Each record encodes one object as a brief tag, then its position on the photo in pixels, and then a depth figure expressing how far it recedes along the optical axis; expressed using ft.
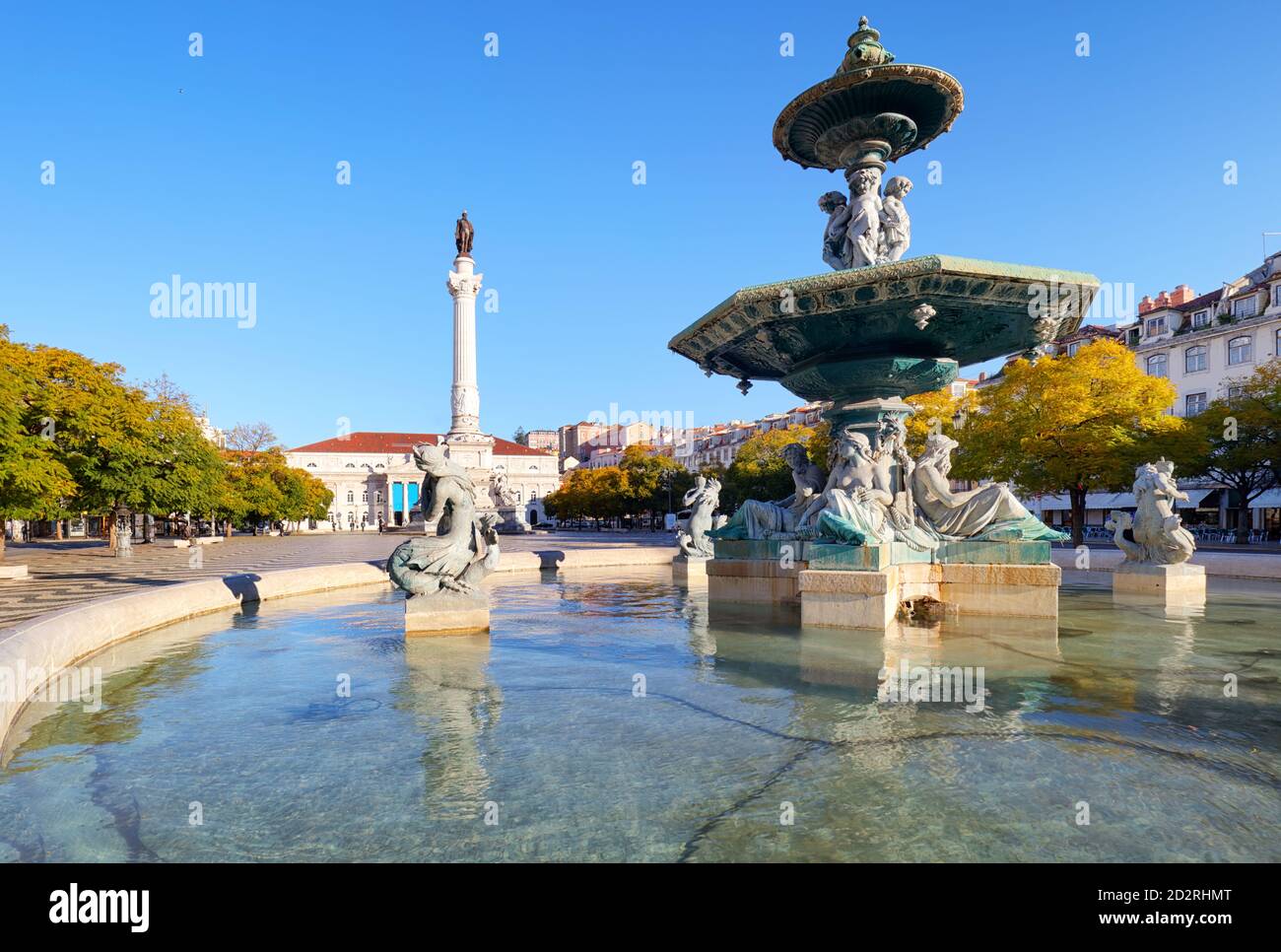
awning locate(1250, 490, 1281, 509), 128.57
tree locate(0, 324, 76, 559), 57.57
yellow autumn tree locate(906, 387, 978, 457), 127.13
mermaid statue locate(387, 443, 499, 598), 27.35
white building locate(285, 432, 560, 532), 379.76
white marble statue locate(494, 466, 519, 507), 227.20
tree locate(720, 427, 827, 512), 169.05
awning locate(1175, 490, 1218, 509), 145.83
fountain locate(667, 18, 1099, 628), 27.50
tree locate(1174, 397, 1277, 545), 93.81
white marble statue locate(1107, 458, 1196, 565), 38.34
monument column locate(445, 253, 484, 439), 237.25
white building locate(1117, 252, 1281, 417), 141.79
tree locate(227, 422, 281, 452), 238.48
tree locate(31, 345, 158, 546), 83.92
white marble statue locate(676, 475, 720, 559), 51.31
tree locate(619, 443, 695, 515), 246.47
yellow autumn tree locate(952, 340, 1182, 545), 92.61
